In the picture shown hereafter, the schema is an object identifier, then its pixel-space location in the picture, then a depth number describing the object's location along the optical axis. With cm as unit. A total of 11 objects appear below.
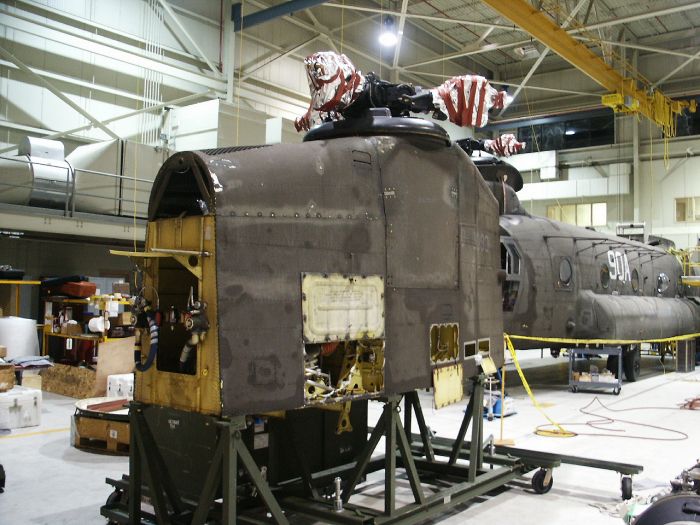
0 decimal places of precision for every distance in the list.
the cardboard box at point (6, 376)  935
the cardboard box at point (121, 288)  1308
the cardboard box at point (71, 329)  1252
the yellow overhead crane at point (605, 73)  1633
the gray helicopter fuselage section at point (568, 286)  1248
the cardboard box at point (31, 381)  1150
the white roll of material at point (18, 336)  1217
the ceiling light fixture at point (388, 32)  1820
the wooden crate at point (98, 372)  1148
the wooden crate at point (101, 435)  780
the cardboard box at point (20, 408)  893
